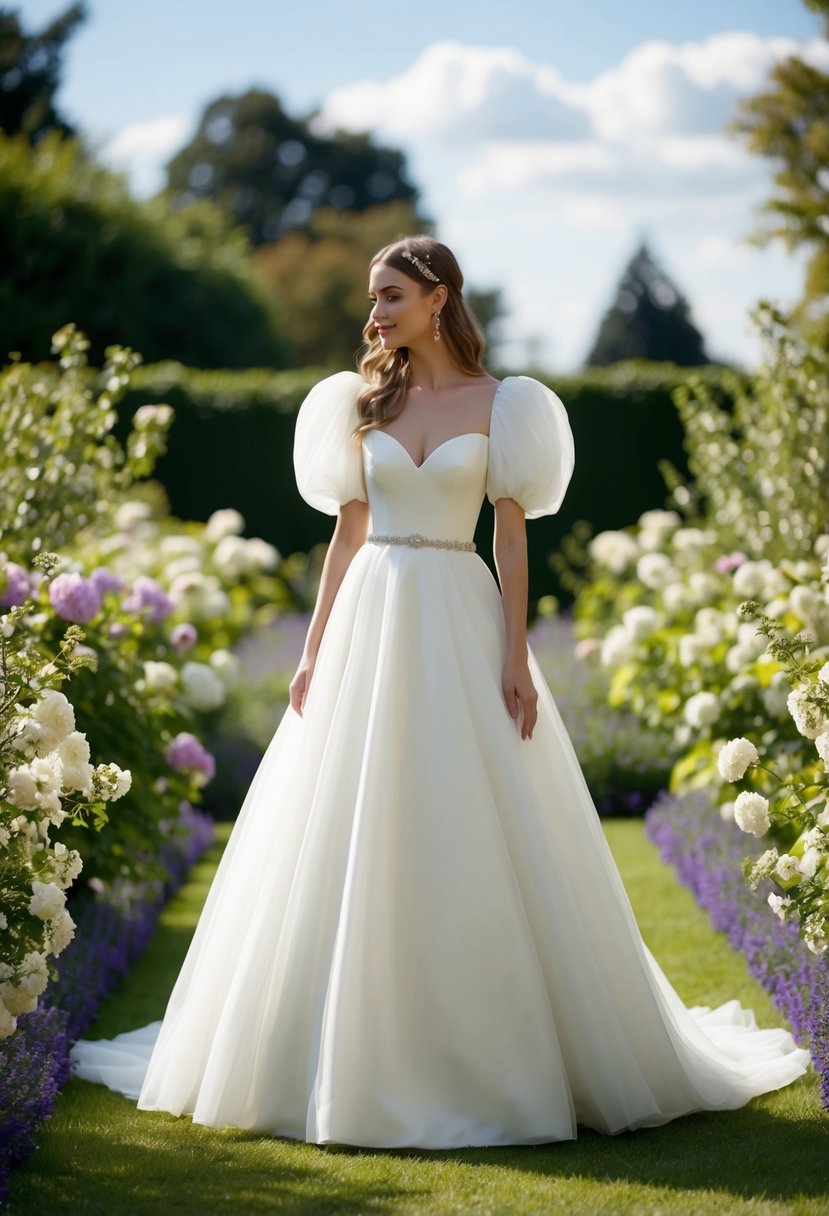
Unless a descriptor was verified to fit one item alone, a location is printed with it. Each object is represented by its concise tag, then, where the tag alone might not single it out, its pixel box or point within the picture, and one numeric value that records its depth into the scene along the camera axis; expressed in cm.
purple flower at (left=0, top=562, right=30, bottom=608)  514
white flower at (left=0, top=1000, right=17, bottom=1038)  308
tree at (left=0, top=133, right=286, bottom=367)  2139
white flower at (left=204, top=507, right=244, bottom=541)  1012
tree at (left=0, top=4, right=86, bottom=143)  3212
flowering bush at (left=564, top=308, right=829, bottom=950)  606
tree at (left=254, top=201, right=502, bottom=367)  3862
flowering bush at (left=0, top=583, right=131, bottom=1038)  315
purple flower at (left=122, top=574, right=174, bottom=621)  604
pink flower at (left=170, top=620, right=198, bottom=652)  666
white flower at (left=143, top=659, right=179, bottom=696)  591
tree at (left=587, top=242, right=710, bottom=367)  5319
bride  346
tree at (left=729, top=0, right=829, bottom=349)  2047
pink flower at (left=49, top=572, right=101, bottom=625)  509
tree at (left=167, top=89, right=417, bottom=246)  4775
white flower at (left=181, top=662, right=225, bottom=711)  647
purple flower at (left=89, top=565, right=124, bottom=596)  582
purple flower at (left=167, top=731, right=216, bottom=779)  590
